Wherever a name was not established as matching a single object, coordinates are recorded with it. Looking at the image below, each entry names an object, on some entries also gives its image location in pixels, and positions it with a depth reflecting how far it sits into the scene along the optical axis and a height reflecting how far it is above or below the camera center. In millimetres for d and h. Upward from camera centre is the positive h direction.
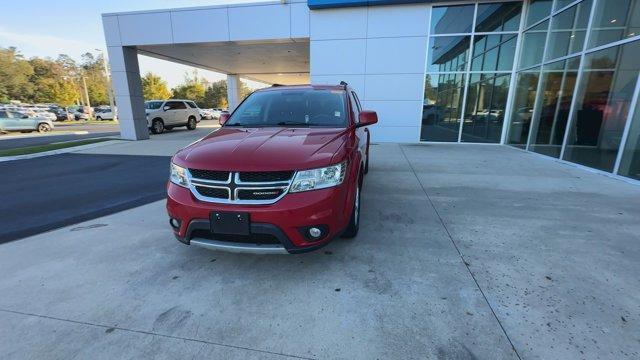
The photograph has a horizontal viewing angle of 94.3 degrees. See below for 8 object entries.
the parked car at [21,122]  18552 -1281
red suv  2371 -723
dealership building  8484 +1759
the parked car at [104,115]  35750 -1439
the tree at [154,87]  49094 +2606
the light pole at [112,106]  31472 -419
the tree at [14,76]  48094 +4206
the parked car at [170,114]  16547 -653
